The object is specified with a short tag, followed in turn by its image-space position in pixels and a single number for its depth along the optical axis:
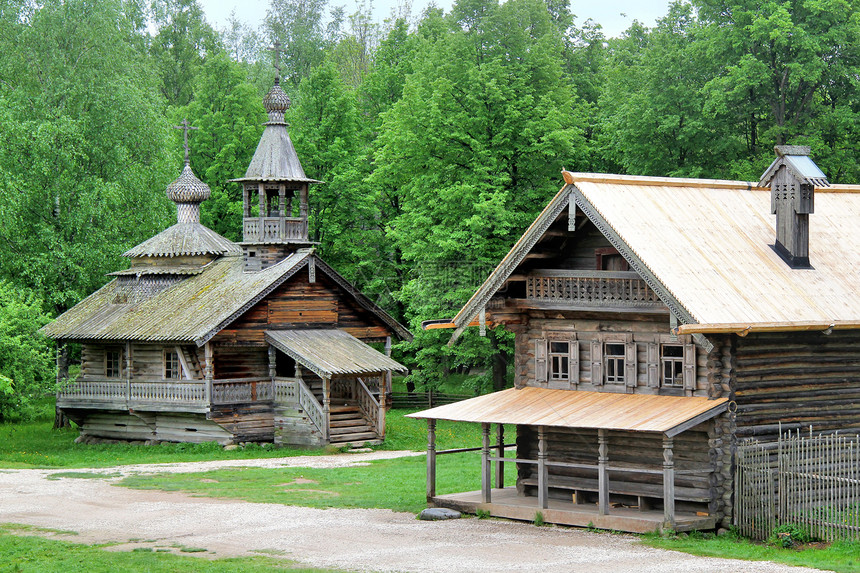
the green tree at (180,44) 81.38
